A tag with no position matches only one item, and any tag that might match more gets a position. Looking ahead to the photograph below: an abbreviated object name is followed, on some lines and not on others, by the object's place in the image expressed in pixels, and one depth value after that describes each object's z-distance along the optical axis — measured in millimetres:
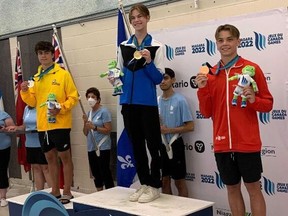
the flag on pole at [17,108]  5477
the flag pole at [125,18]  3843
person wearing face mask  4586
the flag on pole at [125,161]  4324
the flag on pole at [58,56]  4836
